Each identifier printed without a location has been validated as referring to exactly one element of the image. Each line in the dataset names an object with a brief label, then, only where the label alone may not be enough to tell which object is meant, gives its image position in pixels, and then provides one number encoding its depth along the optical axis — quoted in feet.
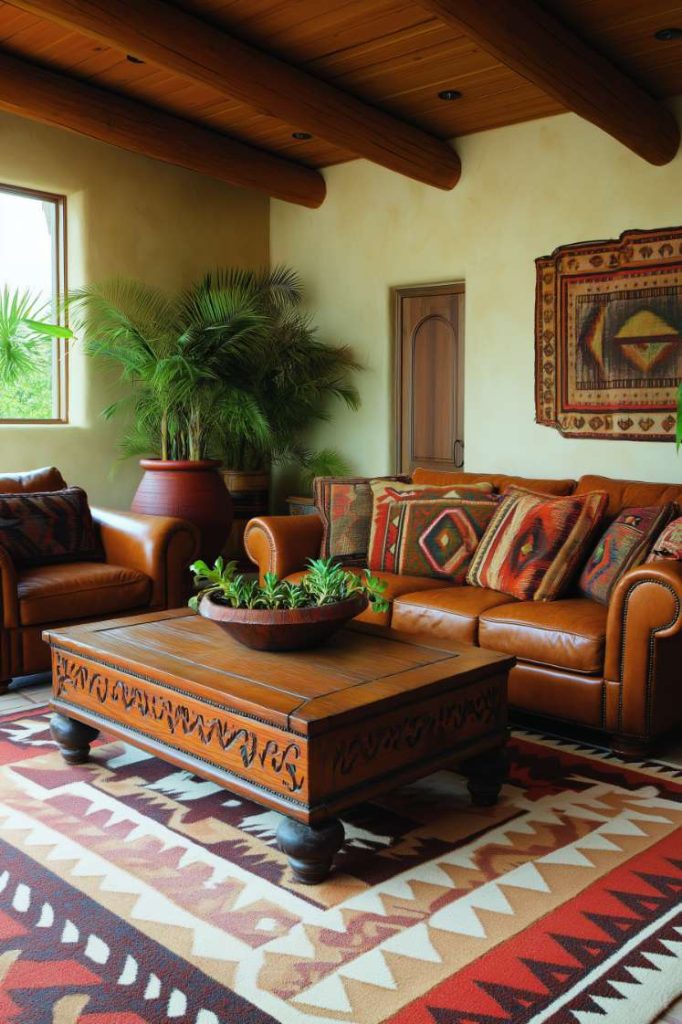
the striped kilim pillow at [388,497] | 13.94
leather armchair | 12.57
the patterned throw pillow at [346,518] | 14.48
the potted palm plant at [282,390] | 20.04
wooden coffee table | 7.33
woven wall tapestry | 15.94
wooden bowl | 8.57
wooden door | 19.34
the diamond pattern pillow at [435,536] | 13.32
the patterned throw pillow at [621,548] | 11.46
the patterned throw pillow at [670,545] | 10.69
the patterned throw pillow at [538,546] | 11.98
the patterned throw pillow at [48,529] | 13.82
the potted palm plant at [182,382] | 17.97
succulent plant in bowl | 8.61
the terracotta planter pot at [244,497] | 20.65
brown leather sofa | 9.99
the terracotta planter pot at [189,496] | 17.97
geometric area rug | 5.97
